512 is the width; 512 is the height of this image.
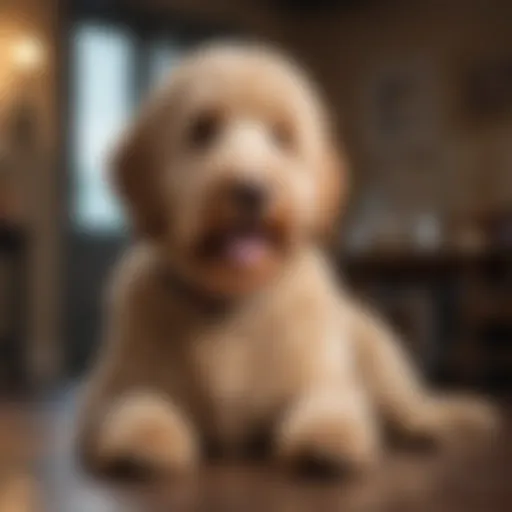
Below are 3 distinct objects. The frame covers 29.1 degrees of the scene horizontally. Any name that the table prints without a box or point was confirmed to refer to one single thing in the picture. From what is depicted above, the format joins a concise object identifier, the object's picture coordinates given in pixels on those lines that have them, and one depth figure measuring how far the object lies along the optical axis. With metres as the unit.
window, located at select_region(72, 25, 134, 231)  3.43
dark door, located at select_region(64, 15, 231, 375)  3.43
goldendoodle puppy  0.67
